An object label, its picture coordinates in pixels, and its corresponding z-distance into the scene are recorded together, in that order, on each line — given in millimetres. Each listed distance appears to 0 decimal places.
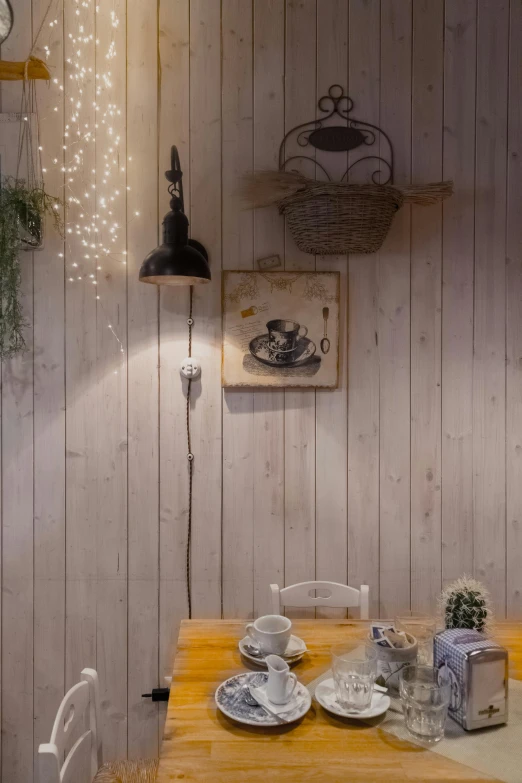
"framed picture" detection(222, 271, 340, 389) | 2117
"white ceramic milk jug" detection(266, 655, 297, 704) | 1407
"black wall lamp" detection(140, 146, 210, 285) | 1761
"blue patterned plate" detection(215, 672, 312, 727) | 1366
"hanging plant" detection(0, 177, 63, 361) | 1956
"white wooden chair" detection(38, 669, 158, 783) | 1259
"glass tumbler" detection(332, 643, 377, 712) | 1404
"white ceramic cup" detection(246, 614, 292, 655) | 1583
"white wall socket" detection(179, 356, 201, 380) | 2105
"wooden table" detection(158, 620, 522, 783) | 1223
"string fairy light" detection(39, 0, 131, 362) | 2107
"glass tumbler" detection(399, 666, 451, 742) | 1319
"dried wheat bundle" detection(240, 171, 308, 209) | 1875
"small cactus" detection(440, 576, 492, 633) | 1563
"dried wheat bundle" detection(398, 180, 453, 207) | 1922
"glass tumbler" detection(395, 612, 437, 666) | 1625
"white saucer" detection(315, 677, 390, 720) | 1381
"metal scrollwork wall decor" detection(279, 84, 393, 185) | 2115
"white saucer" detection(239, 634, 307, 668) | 1639
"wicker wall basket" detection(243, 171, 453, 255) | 1878
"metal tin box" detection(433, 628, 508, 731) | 1332
